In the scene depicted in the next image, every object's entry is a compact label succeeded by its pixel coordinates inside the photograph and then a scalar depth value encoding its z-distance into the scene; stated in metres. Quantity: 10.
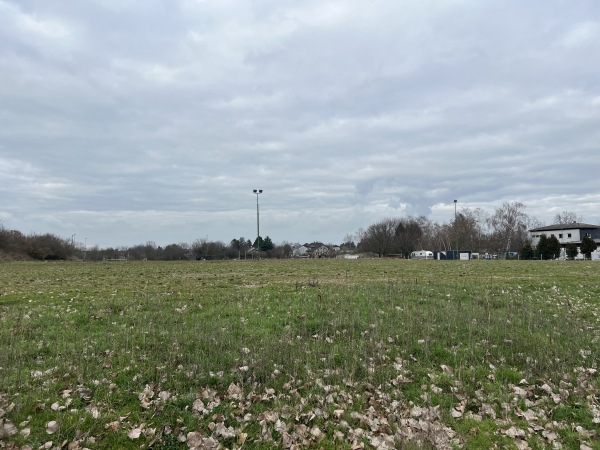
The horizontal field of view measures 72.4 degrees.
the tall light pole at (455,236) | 95.71
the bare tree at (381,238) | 102.25
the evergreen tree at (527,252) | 72.62
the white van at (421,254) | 101.66
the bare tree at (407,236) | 101.75
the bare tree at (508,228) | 100.56
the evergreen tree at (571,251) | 67.09
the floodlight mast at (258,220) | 55.84
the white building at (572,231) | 100.38
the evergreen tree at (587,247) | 70.44
